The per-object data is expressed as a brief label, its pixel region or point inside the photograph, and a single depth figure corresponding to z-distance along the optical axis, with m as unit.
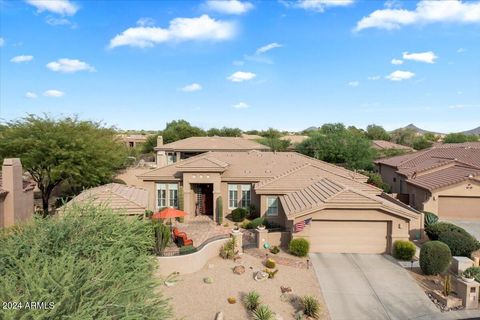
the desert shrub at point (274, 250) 17.23
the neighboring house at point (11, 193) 18.61
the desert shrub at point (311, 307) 11.38
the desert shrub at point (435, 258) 14.58
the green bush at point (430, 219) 20.74
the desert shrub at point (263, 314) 10.78
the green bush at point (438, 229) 18.14
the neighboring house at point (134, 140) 82.56
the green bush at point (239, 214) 24.62
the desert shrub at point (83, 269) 6.63
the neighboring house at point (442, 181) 24.25
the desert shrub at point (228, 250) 16.62
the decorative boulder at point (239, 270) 14.77
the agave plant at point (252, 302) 11.73
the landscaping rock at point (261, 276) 14.12
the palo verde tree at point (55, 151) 25.14
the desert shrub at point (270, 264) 15.19
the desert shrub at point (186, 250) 15.61
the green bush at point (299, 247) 16.75
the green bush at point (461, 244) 16.52
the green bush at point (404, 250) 16.42
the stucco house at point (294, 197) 17.31
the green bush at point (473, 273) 13.21
